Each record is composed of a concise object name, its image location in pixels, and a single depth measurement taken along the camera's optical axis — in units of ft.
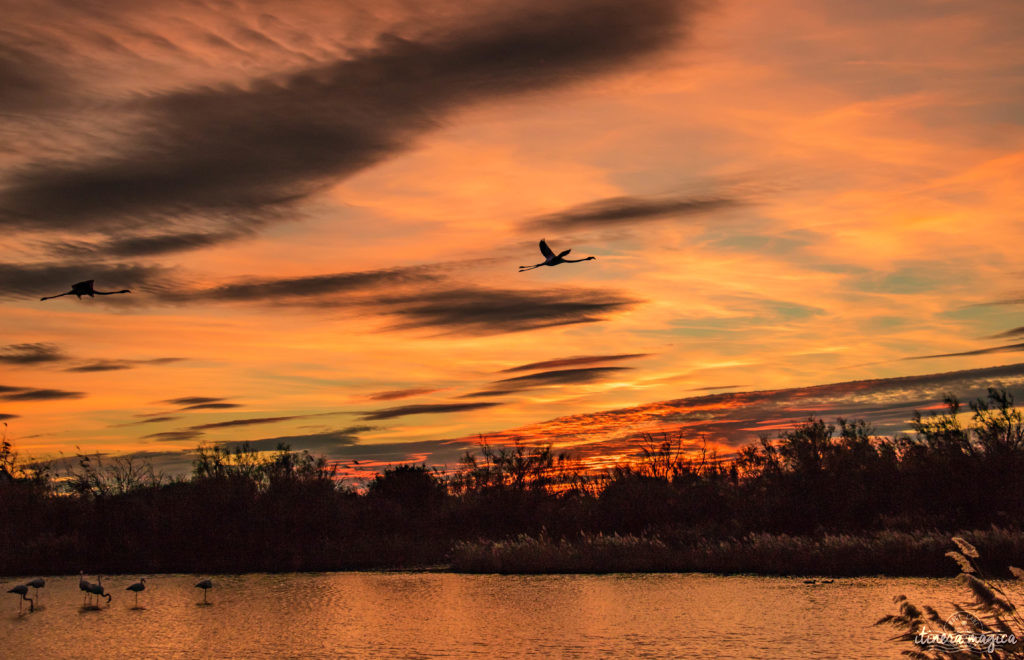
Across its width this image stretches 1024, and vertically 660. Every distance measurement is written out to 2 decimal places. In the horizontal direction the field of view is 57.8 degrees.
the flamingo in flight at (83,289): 59.21
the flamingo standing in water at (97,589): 100.99
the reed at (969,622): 25.41
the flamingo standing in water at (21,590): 98.86
